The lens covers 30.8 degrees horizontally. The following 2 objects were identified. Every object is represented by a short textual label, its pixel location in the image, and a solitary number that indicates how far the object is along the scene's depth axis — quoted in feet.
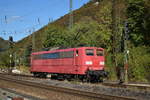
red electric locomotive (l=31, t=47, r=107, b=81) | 77.97
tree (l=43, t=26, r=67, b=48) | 146.41
